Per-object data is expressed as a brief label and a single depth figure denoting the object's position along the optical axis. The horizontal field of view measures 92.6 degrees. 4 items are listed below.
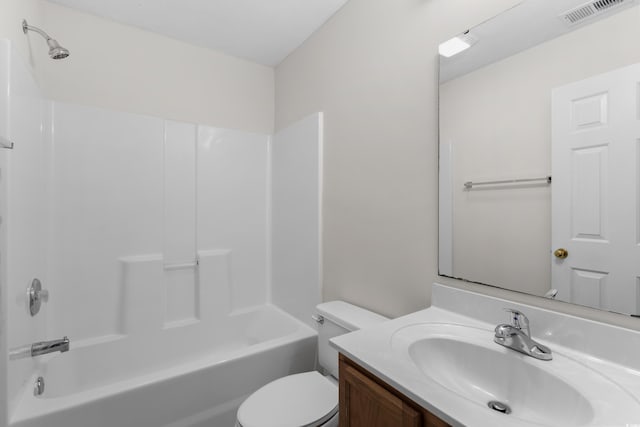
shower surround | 1.35
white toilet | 1.23
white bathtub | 1.31
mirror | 0.83
